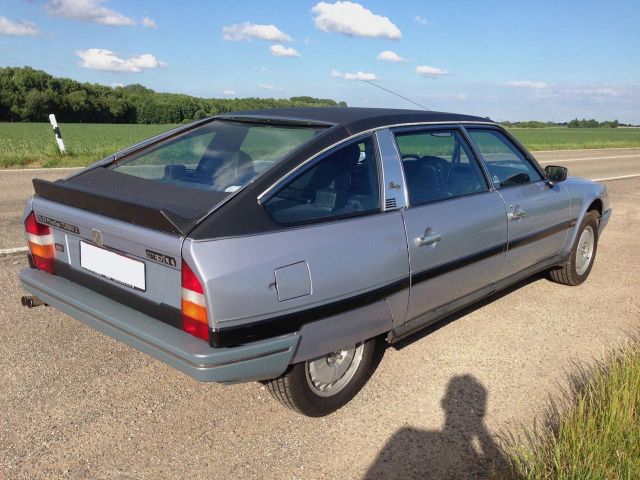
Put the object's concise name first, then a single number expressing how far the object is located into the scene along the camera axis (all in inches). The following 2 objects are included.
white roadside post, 506.8
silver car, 91.0
